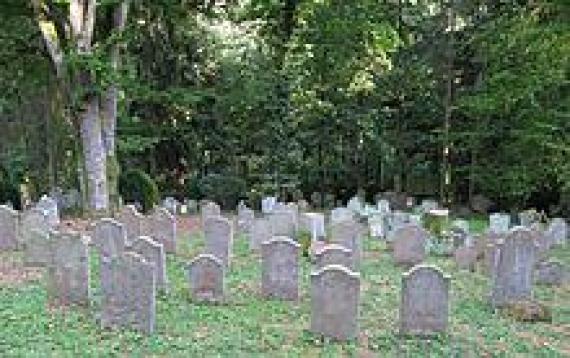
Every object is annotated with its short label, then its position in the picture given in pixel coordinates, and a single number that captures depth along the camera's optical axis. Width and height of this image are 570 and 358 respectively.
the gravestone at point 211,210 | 15.74
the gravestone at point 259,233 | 13.32
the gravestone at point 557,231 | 14.95
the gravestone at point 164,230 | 12.58
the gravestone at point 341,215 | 15.09
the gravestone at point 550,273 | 11.38
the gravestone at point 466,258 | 12.20
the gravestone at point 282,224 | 13.30
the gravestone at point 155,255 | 9.54
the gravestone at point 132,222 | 12.77
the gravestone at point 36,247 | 11.30
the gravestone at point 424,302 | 8.39
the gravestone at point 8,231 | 12.40
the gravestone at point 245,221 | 15.12
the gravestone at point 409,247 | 12.15
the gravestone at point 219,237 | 11.62
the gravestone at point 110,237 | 10.83
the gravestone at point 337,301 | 8.17
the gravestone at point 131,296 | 8.21
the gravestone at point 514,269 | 9.93
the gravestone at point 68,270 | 9.11
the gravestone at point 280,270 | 9.70
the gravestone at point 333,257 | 9.83
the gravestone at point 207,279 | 9.38
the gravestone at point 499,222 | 15.23
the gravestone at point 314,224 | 13.91
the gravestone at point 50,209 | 13.61
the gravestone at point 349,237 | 11.71
